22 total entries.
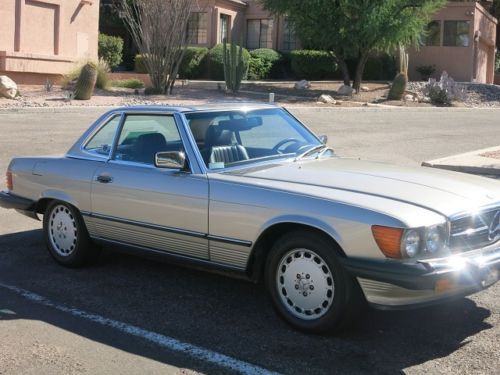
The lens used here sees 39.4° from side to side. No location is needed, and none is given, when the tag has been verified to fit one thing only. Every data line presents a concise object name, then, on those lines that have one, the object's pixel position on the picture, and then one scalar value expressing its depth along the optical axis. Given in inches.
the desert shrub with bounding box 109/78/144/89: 1128.8
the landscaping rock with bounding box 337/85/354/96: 1211.9
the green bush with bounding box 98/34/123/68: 1386.6
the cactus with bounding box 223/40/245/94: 1108.7
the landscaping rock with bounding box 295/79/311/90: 1264.6
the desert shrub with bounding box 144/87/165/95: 1023.0
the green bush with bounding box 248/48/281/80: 1457.9
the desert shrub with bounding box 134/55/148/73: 1382.0
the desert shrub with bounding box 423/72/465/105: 1163.9
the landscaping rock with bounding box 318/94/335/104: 1071.6
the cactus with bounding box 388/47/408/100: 1174.3
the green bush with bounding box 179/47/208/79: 1423.5
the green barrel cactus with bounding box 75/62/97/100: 884.0
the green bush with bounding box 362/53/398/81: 1517.0
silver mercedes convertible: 170.6
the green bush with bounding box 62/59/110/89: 1013.8
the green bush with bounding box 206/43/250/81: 1403.8
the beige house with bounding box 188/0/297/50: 1523.1
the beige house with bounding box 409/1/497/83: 1497.3
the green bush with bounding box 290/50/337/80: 1477.6
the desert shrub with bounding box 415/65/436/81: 1517.0
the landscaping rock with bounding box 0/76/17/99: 864.3
